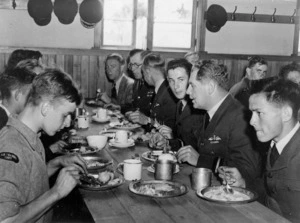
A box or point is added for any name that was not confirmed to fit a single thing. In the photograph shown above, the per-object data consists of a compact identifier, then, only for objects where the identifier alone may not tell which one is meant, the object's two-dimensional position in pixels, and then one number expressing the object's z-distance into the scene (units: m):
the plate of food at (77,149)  3.18
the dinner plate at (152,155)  2.95
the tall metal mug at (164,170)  2.48
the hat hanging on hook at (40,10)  6.99
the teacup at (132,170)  2.50
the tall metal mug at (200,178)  2.31
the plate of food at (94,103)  6.29
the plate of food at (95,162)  2.73
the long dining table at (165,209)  1.91
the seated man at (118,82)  6.59
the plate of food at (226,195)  2.10
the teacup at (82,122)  4.30
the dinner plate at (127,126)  4.22
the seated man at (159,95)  4.89
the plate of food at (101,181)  2.29
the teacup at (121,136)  3.39
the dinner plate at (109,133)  3.82
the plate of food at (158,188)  2.20
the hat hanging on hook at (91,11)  7.21
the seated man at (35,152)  1.76
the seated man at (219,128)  2.80
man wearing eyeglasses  5.99
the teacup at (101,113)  4.78
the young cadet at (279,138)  2.37
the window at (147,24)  7.47
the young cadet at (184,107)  3.91
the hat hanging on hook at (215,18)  7.61
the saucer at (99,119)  4.72
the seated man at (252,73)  6.20
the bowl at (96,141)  3.28
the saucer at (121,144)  3.35
